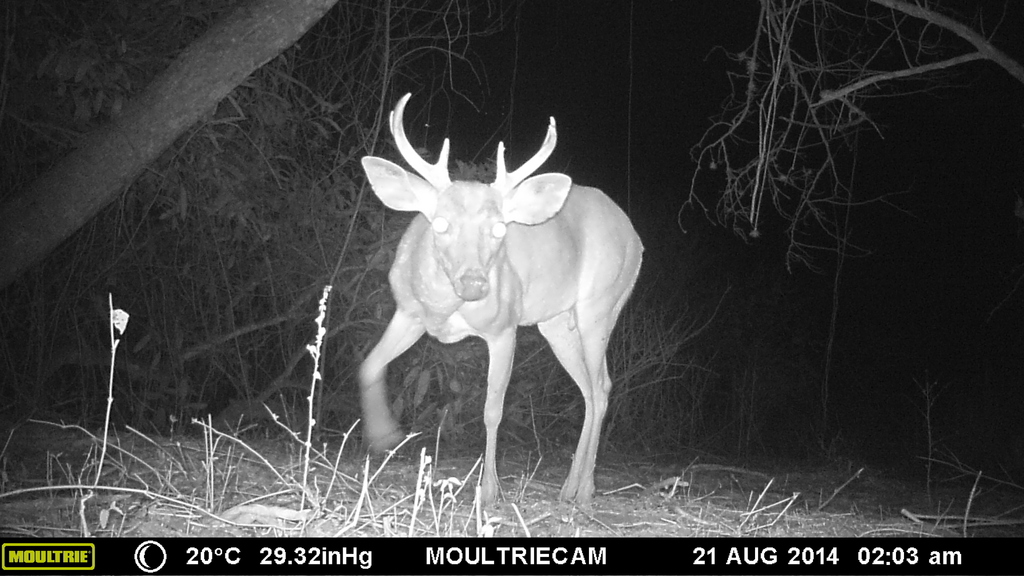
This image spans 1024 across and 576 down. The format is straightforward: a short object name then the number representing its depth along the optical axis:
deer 4.89
